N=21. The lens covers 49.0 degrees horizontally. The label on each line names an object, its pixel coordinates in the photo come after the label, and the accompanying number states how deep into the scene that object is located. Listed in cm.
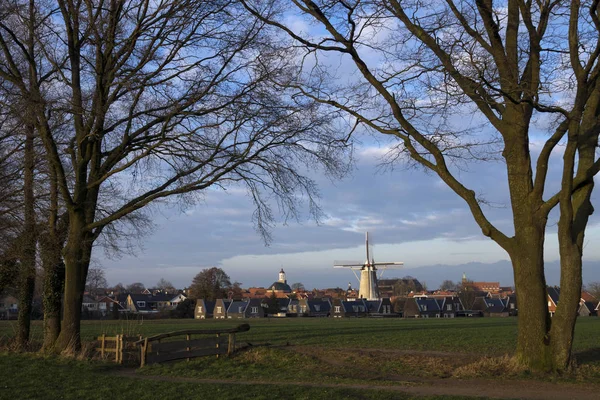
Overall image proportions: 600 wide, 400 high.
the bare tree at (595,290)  11875
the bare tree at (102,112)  1858
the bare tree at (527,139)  1392
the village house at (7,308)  10136
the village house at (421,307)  11838
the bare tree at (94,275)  2785
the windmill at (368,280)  12631
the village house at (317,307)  12650
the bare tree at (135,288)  18176
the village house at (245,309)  11258
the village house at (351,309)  11400
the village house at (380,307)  11472
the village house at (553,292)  11172
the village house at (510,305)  11995
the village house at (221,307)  11281
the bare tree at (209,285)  11825
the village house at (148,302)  13125
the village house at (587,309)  11750
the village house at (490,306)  12150
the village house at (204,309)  10906
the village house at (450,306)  12125
